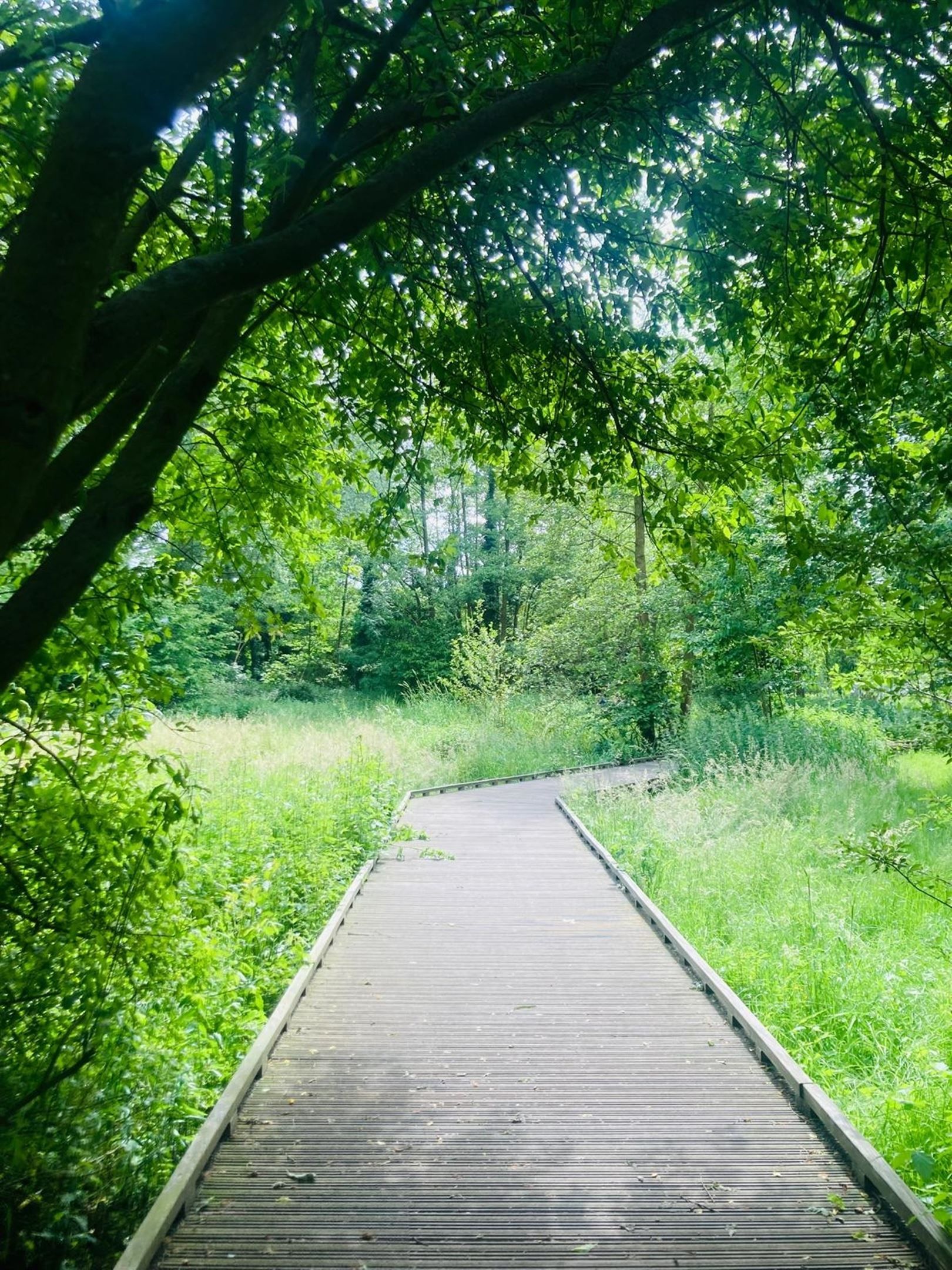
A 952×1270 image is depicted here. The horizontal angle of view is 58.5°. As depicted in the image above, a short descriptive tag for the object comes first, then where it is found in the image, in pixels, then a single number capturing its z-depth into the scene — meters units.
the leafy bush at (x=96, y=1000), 3.40
